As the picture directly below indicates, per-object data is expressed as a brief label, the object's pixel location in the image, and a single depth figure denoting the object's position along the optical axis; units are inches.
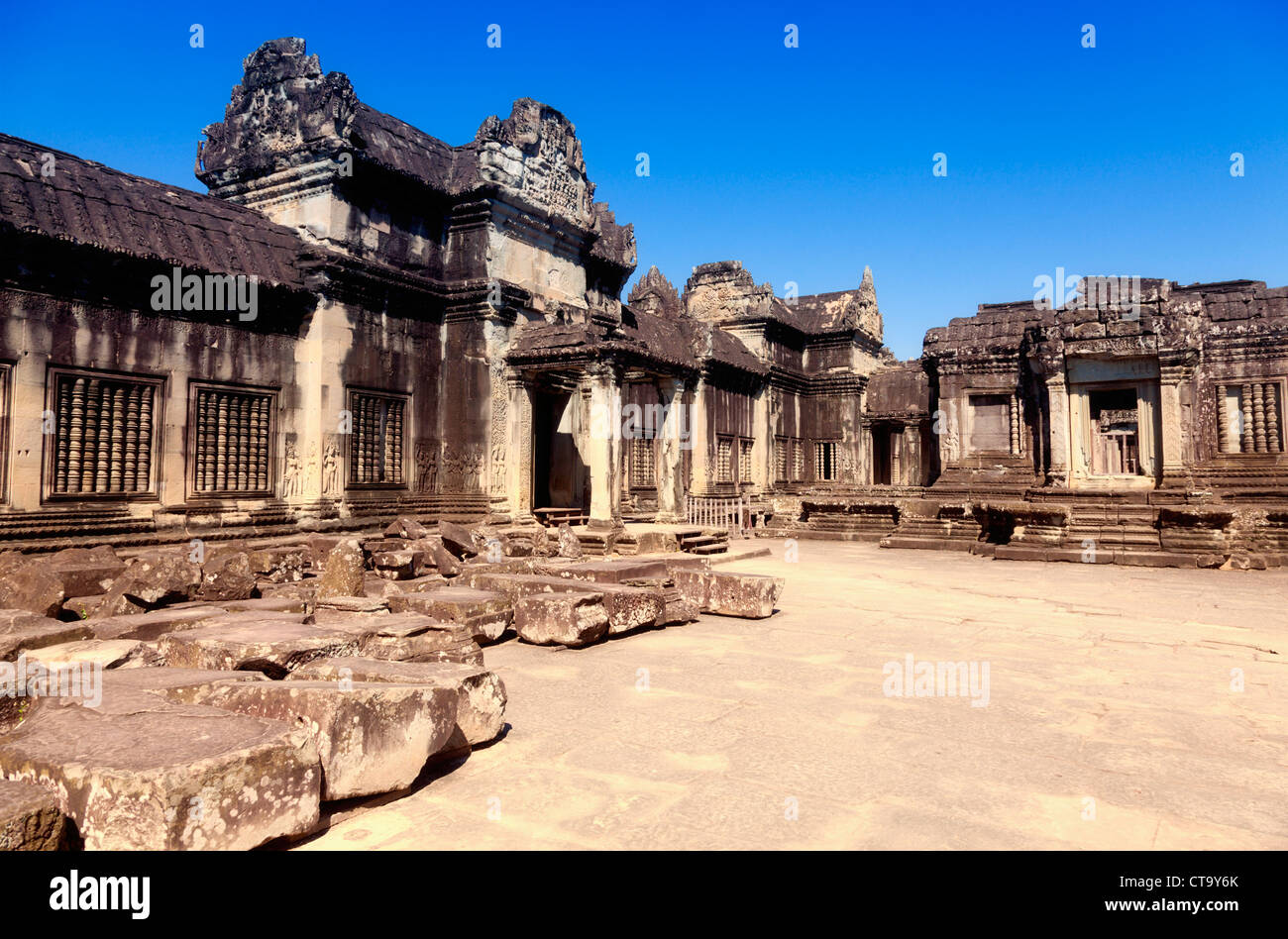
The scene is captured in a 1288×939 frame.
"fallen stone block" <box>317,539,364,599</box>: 294.5
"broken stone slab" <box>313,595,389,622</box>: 246.8
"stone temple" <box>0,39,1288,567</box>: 343.6
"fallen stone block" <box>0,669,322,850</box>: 97.4
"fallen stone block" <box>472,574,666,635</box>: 272.8
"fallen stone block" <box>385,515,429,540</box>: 435.5
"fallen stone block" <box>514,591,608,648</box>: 251.3
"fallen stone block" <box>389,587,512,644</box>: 252.4
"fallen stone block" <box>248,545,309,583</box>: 343.3
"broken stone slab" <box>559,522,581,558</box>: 452.1
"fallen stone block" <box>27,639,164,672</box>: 170.4
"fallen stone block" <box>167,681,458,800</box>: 123.3
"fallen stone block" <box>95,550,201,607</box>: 264.2
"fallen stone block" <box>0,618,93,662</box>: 172.6
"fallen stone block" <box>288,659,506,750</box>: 150.7
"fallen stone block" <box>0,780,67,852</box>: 90.1
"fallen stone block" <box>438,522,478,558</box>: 416.2
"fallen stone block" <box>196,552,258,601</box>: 283.1
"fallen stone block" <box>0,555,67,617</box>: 251.2
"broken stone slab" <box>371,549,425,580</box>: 362.6
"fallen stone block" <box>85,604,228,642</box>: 204.5
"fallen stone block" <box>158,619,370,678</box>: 170.4
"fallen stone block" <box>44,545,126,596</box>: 273.0
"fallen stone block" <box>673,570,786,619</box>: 304.7
